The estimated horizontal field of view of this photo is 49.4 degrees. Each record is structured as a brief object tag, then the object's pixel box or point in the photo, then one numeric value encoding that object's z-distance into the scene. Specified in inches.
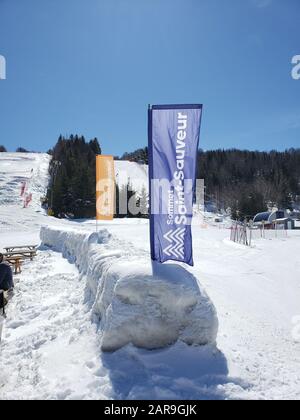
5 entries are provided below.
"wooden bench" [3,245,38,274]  412.2
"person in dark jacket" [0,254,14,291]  272.2
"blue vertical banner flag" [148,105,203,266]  206.5
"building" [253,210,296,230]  1513.7
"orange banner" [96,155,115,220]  589.3
